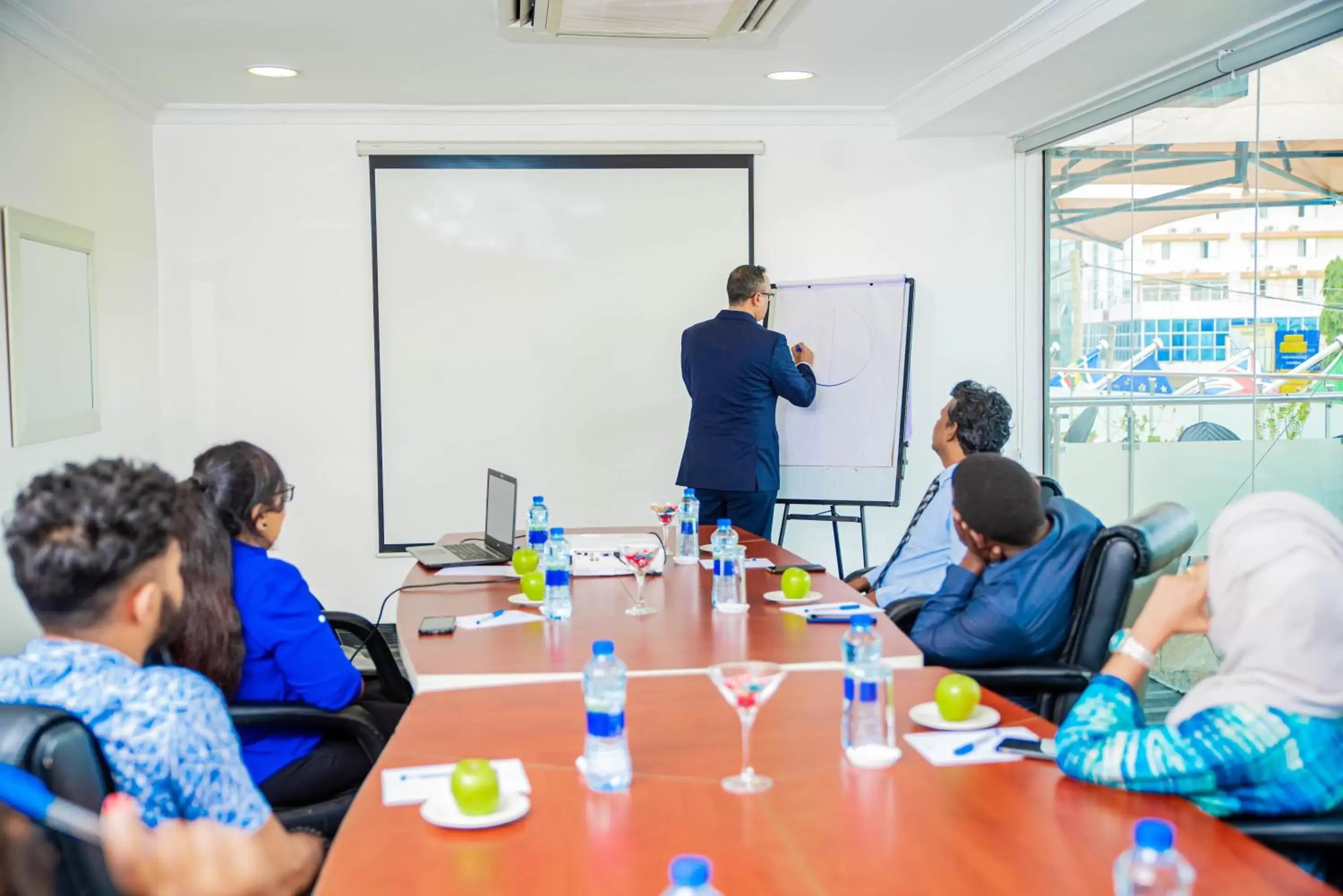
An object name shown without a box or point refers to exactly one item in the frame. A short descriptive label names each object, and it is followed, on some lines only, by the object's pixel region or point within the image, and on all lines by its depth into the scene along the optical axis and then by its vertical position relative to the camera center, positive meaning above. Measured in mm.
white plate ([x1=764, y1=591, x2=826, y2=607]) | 3018 -558
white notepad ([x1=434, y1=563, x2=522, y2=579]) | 3545 -577
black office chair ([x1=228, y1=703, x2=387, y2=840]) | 2340 -709
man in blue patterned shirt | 1355 -326
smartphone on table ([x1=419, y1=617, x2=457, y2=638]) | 2723 -569
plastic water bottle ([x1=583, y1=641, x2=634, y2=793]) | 1703 -529
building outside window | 3941 +342
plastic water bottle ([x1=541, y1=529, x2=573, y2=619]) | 2848 -502
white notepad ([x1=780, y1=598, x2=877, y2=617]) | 2820 -555
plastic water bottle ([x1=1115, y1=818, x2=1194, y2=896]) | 1201 -514
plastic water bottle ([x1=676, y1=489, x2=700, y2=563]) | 3695 -481
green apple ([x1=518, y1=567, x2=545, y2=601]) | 3080 -536
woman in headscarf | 1564 -442
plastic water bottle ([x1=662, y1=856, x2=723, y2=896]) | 1163 -495
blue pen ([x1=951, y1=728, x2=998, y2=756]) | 1819 -575
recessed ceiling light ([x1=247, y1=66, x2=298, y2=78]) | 4953 +1363
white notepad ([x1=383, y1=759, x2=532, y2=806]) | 1675 -592
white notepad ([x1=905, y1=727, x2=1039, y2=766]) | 1787 -576
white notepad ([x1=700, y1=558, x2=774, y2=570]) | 3588 -557
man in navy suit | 4977 -76
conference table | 1396 -589
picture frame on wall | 4148 +228
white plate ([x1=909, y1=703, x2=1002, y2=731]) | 1944 -570
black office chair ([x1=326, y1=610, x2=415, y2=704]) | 3051 -734
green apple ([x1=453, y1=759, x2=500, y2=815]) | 1574 -550
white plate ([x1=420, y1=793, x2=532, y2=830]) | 1551 -586
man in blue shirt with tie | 3420 -341
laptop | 3721 -518
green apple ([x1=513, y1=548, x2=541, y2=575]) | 3426 -519
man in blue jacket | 2570 -402
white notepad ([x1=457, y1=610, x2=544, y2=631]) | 2820 -578
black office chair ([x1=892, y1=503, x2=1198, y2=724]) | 2516 -476
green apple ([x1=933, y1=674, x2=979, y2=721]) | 1954 -530
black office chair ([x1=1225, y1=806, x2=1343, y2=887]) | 1646 -637
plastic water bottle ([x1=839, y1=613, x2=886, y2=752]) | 1832 -512
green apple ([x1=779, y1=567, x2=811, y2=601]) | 3006 -515
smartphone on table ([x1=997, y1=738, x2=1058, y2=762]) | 1775 -563
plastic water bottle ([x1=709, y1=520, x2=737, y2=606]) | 2959 -472
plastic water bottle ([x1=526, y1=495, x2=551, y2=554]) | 3756 -462
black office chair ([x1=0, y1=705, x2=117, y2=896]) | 1262 -416
